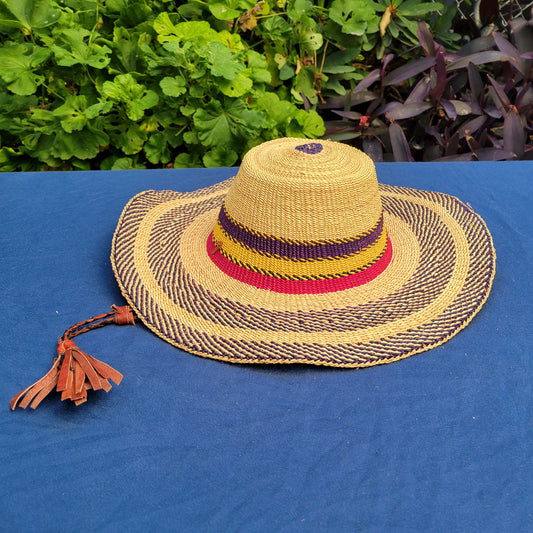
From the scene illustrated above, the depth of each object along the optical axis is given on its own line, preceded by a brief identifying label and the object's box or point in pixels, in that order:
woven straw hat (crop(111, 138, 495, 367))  0.78
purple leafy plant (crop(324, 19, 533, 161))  1.82
